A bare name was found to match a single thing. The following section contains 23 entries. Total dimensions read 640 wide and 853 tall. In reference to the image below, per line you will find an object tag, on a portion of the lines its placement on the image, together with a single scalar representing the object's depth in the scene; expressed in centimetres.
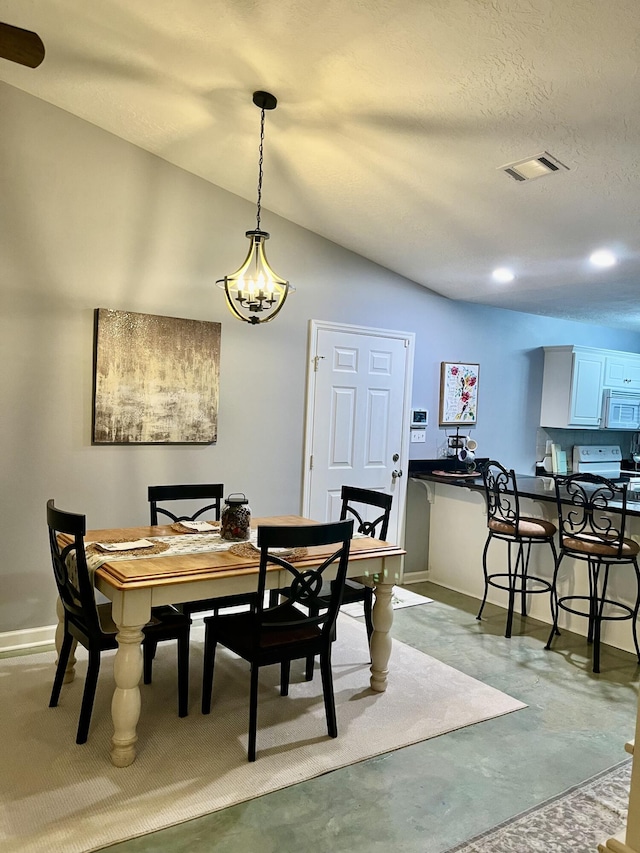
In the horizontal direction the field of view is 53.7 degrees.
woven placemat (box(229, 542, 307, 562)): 284
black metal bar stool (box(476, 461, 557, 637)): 406
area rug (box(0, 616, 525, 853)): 217
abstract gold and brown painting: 374
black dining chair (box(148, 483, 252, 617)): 330
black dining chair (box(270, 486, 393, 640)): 331
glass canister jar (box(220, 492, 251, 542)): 305
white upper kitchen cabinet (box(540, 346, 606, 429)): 591
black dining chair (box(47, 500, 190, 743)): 252
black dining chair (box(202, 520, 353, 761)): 250
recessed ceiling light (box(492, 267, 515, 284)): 450
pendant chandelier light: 308
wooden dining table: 242
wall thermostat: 524
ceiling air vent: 290
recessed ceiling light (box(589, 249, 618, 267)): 389
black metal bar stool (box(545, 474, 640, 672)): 357
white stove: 650
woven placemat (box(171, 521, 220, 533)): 327
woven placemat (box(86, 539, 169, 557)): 276
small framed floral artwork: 538
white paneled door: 464
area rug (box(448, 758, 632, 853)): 209
